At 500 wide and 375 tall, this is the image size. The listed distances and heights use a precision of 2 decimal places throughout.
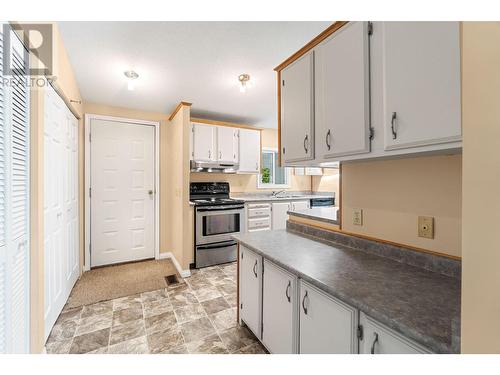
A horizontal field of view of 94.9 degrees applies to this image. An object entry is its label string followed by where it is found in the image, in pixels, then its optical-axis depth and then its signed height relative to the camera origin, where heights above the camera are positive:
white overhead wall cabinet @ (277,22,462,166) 0.90 +0.46
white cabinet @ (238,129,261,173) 4.13 +0.65
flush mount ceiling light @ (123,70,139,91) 2.37 +1.18
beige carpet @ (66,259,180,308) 2.57 -1.22
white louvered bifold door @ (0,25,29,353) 1.11 -0.10
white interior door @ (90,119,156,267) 3.37 -0.09
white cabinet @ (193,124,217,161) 3.64 +0.71
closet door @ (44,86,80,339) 1.80 -0.17
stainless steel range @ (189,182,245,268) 3.41 -0.62
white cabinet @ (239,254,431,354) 0.89 -0.67
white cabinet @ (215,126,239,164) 3.86 +0.72
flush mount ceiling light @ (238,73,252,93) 2.51 +1.19
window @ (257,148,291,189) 4.88 +0.28
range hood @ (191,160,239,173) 3.70 +0.33
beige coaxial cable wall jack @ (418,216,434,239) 1.21 -0.22
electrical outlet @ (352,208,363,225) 1.58 -0.21
